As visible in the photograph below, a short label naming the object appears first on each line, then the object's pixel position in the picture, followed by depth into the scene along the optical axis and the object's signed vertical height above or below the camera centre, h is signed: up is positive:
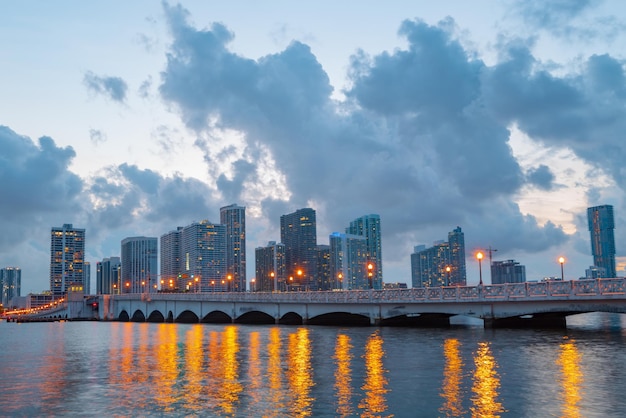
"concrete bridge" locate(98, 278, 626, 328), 52.38 -3.21
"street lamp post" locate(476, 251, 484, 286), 65.34 +1.94
